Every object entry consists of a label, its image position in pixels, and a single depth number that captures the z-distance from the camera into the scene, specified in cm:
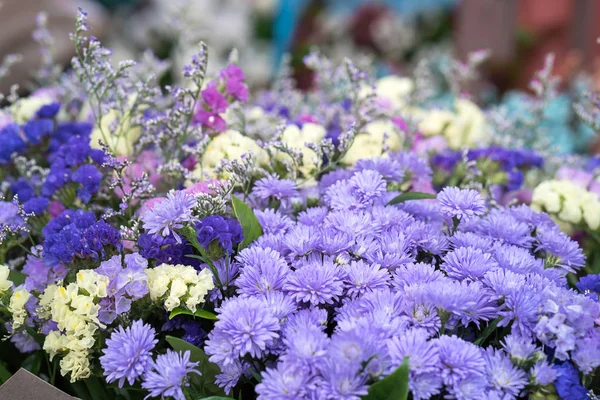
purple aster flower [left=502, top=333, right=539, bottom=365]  57
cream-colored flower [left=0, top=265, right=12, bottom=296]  69
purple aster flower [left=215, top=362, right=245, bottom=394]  60
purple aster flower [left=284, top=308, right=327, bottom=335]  58
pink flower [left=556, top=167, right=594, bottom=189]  103
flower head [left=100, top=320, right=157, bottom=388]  58
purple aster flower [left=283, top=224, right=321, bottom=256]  67
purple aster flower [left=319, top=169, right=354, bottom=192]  84
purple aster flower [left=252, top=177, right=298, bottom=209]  77
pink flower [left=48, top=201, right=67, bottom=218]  84
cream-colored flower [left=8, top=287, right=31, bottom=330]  67
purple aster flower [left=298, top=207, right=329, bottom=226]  74
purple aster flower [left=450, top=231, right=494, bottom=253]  69
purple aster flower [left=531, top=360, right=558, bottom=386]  56
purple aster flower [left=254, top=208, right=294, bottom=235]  74
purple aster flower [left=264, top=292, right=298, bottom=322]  59
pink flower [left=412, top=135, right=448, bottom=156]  115
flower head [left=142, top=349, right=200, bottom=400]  56
